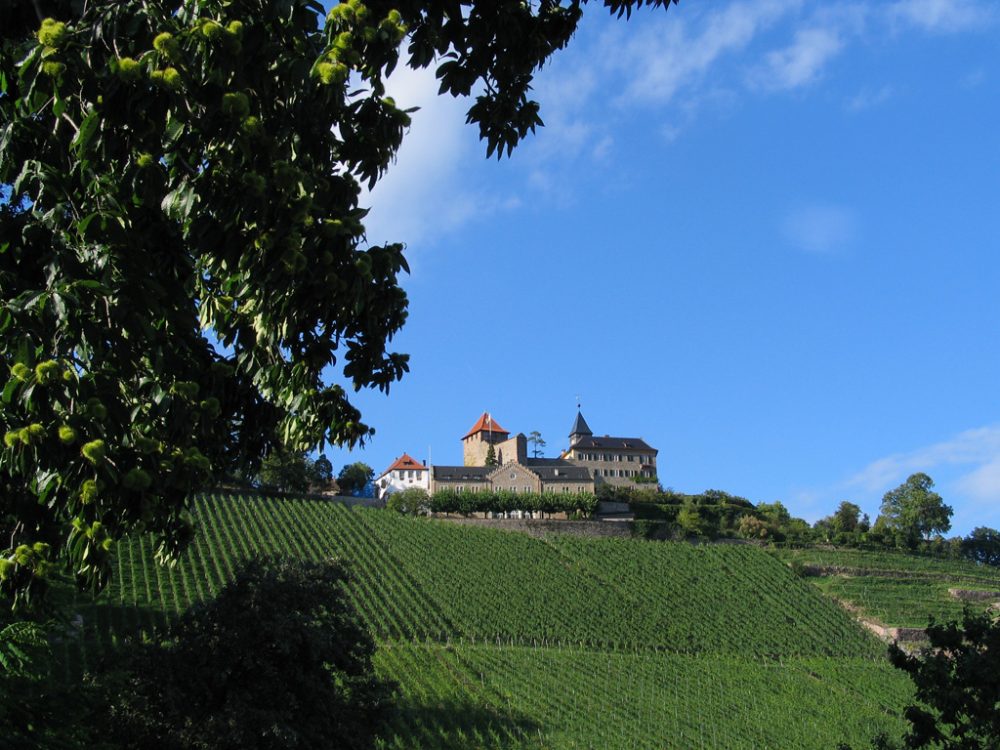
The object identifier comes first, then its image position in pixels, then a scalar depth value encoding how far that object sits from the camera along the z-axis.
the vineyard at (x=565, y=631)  38.25
